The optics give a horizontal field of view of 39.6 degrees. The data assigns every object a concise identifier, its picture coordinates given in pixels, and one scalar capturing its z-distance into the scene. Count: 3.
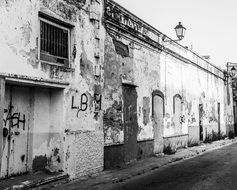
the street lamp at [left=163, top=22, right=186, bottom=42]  15.48
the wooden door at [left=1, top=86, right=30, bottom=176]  7.73
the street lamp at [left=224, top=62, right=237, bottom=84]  27.95
